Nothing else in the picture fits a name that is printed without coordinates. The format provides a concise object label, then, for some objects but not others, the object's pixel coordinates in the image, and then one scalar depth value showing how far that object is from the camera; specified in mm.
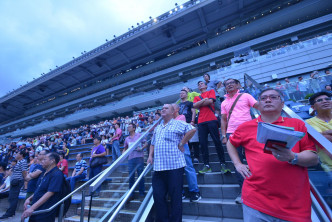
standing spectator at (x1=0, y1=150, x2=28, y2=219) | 4488
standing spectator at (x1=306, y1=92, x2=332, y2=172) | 1884
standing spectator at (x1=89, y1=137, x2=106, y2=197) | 4227
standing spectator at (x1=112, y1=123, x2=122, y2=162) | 5596
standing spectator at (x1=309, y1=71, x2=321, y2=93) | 6535
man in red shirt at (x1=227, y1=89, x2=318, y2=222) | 1009
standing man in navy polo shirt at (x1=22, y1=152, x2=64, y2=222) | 2260
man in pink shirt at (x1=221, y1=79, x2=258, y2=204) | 2447
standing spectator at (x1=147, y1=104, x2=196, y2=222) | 2055
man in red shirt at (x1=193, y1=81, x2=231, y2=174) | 2926
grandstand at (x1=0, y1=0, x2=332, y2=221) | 2751
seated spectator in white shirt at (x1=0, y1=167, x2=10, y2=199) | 4946
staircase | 2027
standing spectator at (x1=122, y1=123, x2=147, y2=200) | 2484
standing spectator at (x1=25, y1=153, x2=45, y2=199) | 3611
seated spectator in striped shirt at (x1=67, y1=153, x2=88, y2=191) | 4475
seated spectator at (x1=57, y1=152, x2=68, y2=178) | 5031
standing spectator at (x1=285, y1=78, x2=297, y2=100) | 6923
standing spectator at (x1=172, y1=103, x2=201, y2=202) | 2533
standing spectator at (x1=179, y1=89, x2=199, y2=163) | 4078
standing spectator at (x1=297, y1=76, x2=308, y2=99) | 6706
